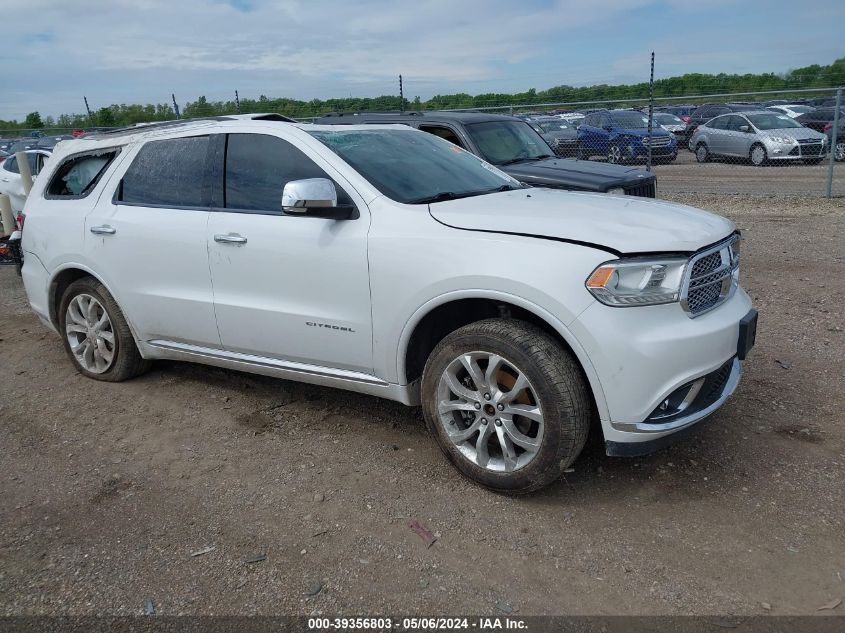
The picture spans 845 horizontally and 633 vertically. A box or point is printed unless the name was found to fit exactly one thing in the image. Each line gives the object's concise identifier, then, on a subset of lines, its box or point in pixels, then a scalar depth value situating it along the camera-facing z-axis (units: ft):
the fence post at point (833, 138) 36.76
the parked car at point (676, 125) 76.79
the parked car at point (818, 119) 60.85
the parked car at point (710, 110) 73.77
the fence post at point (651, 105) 46.67
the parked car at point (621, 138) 61.26
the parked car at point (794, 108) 75.77
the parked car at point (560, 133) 64.85
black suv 25.84
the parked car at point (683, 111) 87.18
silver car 56.80
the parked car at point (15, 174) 38.57
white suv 10.39
